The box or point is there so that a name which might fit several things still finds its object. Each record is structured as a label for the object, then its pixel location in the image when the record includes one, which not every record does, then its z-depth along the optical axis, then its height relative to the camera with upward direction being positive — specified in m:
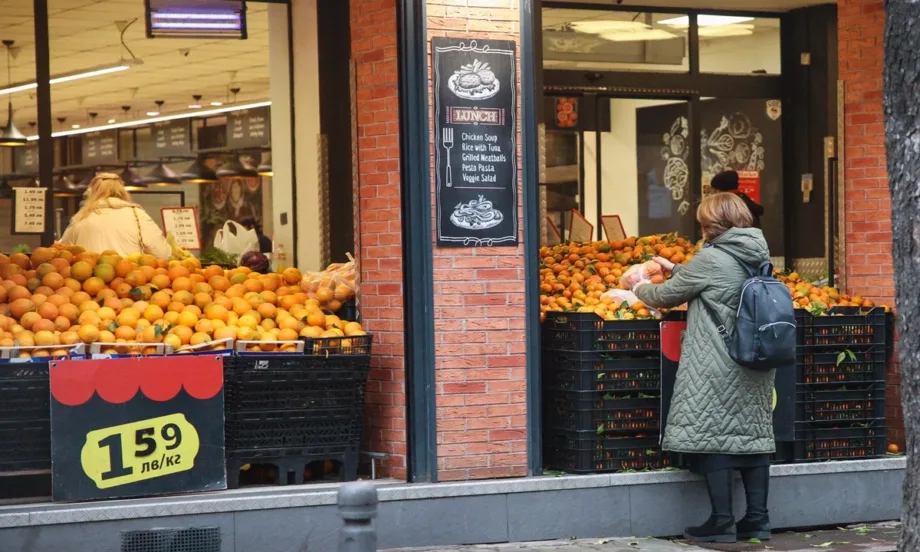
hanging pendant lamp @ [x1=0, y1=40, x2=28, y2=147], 15.95 +1.51
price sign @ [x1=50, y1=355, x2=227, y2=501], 7.08 -0.89
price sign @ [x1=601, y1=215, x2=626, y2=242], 12.44 +0.20
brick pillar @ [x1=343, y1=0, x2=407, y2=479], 7.89 +0.19
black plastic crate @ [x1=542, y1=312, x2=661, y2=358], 8.02 -0.50
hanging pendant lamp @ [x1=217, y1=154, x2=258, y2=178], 18.69 +1.21
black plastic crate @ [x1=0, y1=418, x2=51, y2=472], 7.08 -0.96
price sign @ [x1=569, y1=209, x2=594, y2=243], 12.09 +0.19
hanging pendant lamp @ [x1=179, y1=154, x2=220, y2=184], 20.33 +1.26
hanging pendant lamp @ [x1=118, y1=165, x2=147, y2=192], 21.75 +1.24
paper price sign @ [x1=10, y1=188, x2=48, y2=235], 11.80 +0.44
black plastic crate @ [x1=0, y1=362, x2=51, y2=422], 7.07 -0.69
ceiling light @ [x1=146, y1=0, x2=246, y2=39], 11.62 +2.04
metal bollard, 4.81 -0.93
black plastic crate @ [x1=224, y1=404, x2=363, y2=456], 7.48 -0.98
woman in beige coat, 9.90 +0.23
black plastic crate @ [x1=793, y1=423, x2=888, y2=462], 8.60 -1.25
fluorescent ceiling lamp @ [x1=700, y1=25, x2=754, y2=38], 14.24 +2.28
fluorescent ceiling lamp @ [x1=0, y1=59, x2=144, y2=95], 17.12 +2.40
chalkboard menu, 7.83 +0.64
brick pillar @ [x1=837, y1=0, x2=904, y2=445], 9.45 +0.57
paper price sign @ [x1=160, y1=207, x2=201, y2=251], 12.21 +0.29
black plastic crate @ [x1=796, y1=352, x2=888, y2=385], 8.59 -0.77
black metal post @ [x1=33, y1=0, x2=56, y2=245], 12.07 +1.36
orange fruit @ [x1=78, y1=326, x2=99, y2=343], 7.41 -0.41
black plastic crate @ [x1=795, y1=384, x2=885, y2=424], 8.61 -1.01
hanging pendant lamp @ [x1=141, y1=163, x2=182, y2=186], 21.39 +1.27
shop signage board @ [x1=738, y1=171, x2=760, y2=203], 14.84 +0.70
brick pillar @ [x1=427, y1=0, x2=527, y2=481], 7.82 -0.54
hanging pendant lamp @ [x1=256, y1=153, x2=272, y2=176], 17.75 +1.16
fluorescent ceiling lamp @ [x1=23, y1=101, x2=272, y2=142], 18.80 +2.17
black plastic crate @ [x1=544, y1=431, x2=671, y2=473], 8.05 -1.21
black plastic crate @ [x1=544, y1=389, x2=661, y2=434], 8.05 -0.96
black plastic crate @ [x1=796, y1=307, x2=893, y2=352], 8.60 -0.53
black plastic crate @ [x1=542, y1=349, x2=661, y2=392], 8.03 -0.72
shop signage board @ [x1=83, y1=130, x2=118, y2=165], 22.48 +1.84
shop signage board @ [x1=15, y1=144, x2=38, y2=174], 13.13 +1.05
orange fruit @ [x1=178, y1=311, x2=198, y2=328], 7.72 -0.35
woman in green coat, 7.74 -0.81
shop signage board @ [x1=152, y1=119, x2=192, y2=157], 21.36 +1.90
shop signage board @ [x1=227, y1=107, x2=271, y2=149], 17.55 +1.70
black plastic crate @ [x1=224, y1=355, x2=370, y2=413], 7.45 -0.70
